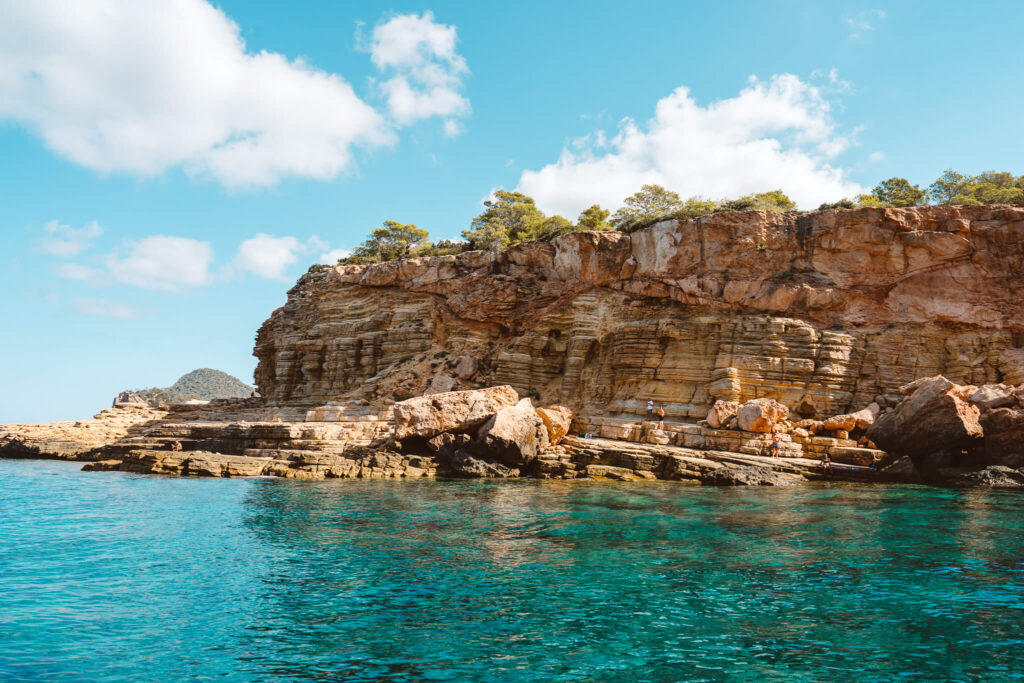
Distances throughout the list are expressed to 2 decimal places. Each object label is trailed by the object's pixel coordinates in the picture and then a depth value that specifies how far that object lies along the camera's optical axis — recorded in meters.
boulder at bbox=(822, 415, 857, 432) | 30.59
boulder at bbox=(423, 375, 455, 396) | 43.28
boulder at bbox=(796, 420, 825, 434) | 31.03
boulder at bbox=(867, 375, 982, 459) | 26.59
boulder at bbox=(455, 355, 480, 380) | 44.81
